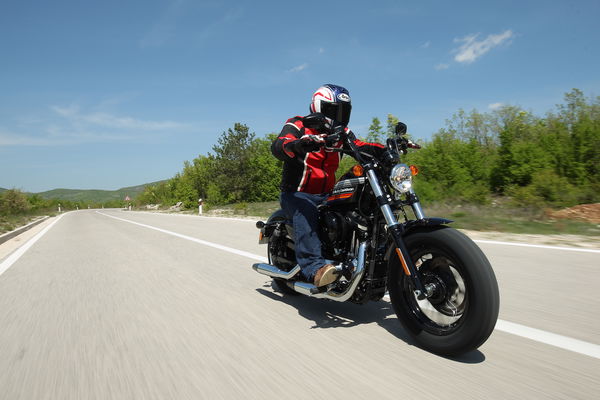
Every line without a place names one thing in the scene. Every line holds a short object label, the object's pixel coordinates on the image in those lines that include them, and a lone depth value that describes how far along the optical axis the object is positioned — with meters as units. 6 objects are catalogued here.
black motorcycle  2.18
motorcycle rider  2.98
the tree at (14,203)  30.73
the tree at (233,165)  45.59
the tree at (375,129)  39.72
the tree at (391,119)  49.99
